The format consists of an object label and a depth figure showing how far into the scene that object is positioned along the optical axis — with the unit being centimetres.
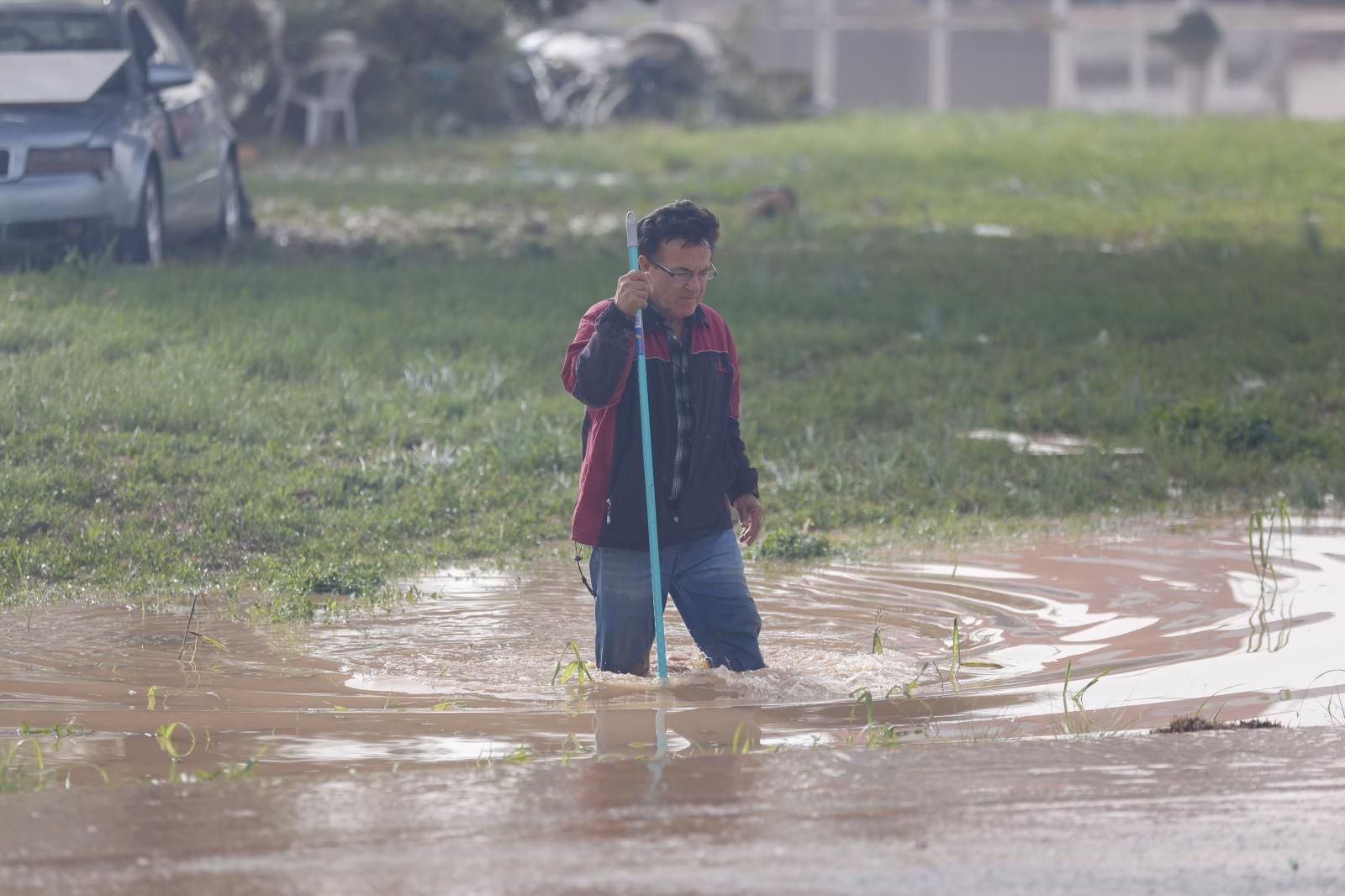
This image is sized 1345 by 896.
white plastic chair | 4994
